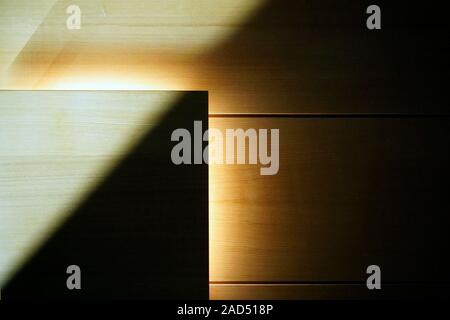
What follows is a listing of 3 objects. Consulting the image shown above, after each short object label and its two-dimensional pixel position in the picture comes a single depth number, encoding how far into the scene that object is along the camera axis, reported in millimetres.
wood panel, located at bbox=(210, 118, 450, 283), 4212
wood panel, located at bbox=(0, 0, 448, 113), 4207
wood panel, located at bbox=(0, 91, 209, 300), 4112
